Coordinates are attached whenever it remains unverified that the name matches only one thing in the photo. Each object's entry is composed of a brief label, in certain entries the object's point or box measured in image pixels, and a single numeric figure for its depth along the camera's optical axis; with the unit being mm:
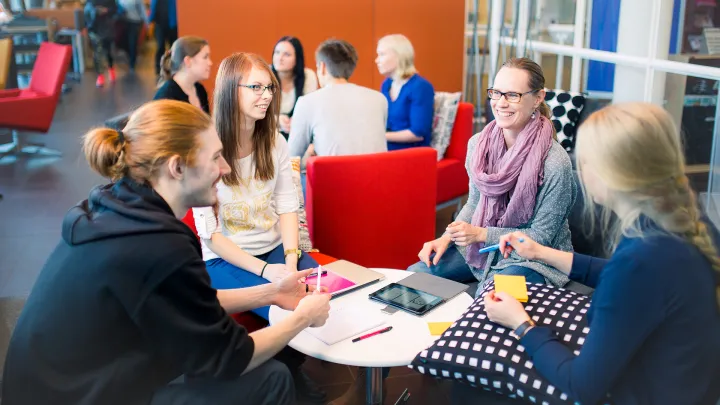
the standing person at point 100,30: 11828
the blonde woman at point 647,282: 1500
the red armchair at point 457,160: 4734
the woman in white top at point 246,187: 2658
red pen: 2090
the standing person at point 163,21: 10016
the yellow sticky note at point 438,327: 2117
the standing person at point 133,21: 12586
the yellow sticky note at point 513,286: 2027
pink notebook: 2398
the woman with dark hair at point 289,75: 4758
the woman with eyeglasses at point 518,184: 2529
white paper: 2094
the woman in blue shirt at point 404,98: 4605
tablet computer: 2264
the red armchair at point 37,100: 6855
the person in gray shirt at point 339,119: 3881
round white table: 1994
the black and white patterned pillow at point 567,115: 4480
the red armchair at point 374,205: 3139
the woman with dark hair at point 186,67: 4402
